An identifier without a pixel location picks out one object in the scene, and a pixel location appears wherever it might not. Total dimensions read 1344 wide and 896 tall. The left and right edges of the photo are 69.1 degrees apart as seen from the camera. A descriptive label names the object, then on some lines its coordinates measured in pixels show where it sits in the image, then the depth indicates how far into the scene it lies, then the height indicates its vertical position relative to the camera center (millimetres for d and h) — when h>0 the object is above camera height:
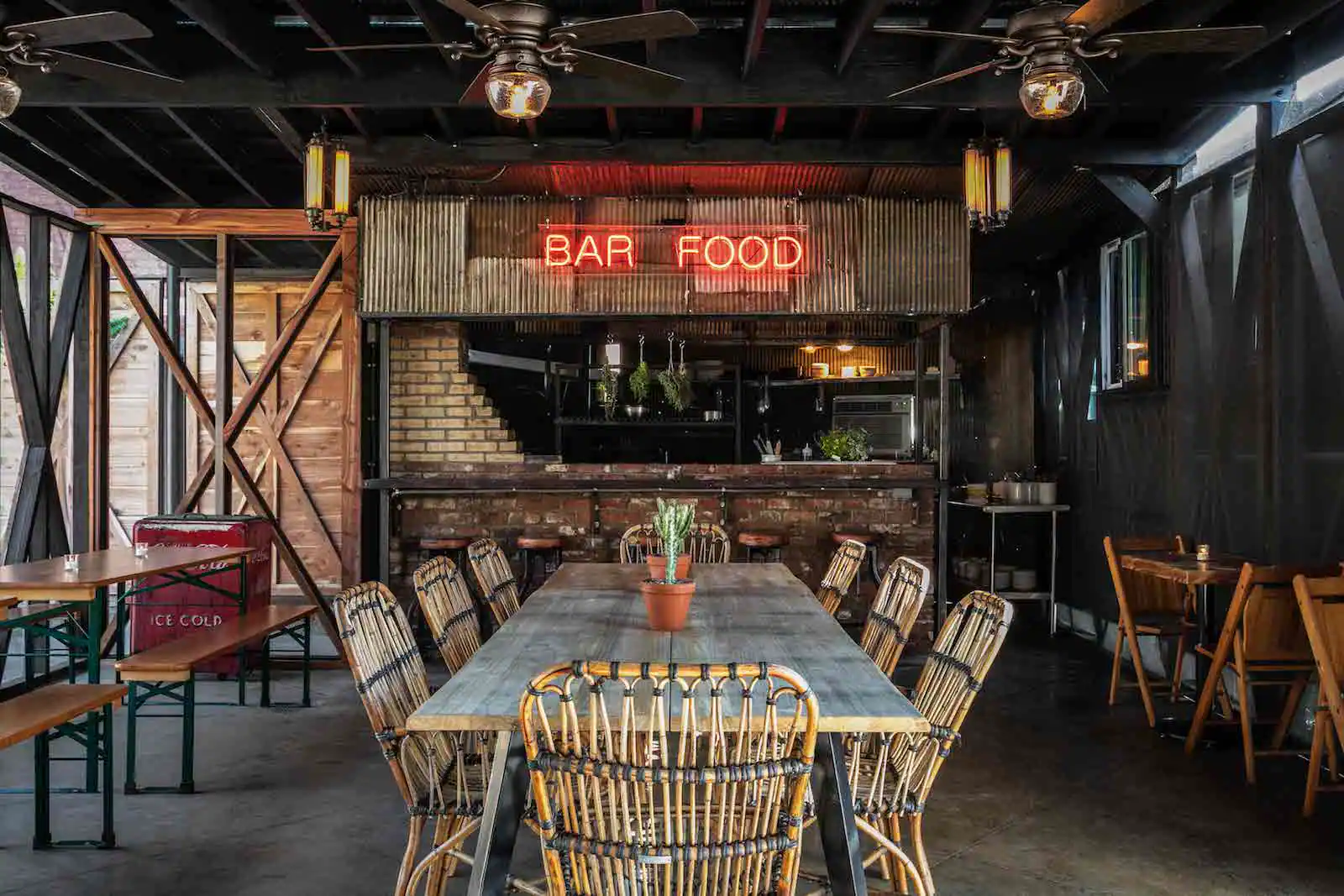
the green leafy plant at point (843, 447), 8508 +68
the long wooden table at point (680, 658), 2246 -594
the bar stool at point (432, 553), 6781 -718
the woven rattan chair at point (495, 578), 4055 -536
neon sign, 6672 +1388
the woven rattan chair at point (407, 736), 2602 -757
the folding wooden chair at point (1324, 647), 3812 -759
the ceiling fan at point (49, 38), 3457 +1511
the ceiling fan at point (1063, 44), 3377 +1473
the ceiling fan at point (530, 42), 3408 +1489
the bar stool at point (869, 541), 6844 -607
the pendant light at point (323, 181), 4961 +1411
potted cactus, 3227 -450
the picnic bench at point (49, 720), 3236 -899
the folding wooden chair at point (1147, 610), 5457 -910
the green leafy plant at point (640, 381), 9305 +699
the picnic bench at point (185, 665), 4043 -896
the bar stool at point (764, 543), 6773 -624
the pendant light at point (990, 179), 4805 +1361
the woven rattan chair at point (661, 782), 1896 -651
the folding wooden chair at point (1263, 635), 4289 -809
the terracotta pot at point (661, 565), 3514 -404
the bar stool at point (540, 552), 6801 -704
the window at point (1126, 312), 6551 +1008
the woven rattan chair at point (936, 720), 2654 -747
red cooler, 6027 -884
